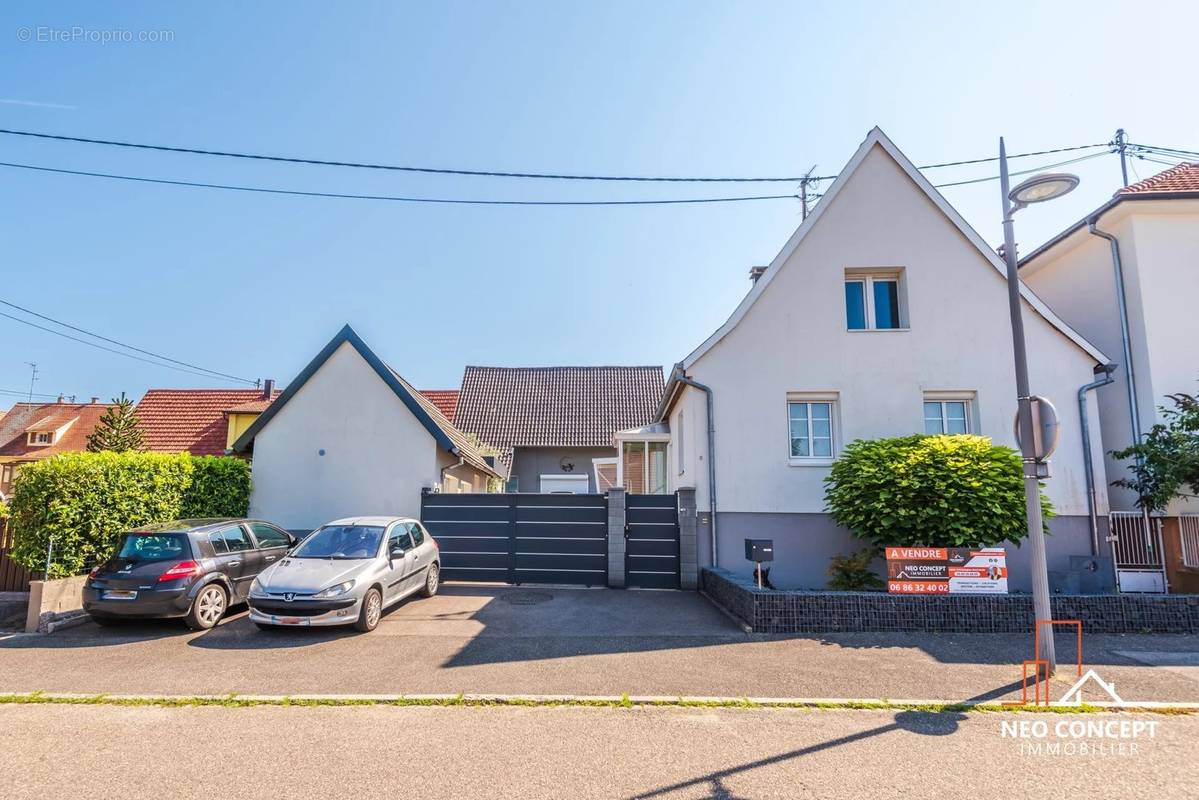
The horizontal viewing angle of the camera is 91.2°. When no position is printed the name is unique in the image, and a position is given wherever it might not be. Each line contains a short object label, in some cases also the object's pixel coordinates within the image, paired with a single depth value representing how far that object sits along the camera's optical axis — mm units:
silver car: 7969
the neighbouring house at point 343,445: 13328
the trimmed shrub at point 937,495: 8781
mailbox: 9000
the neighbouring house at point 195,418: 22142
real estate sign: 8133
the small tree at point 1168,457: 9727
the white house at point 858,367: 11227
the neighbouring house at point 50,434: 36969
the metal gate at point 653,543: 11875
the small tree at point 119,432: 21250
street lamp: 6195
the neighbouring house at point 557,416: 24797
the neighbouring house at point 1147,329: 10680
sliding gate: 12211
